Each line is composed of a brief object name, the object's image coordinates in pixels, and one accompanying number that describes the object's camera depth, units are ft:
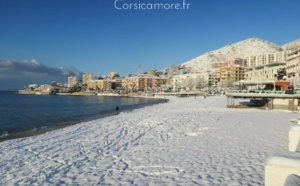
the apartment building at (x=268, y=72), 228.43
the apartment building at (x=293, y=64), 174.25
